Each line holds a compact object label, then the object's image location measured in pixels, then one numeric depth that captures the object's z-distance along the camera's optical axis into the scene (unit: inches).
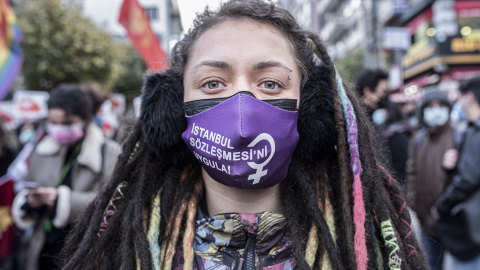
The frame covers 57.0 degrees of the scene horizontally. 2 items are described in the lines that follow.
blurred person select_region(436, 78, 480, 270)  139.1
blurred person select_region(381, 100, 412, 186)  181.9
